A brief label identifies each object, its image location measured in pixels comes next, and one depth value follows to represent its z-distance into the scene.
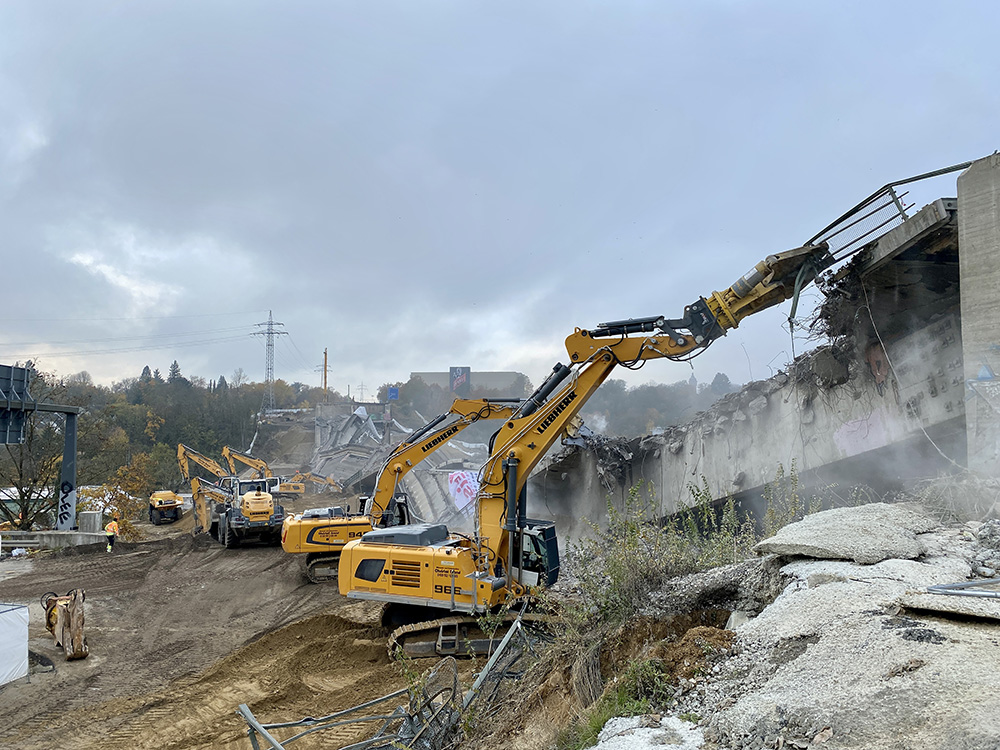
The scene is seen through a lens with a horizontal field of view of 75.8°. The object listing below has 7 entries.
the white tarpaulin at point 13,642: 8.80
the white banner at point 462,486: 25.30
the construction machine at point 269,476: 26.41
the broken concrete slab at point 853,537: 5.02
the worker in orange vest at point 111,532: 21.77
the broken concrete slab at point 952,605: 3.49
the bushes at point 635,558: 5.46
